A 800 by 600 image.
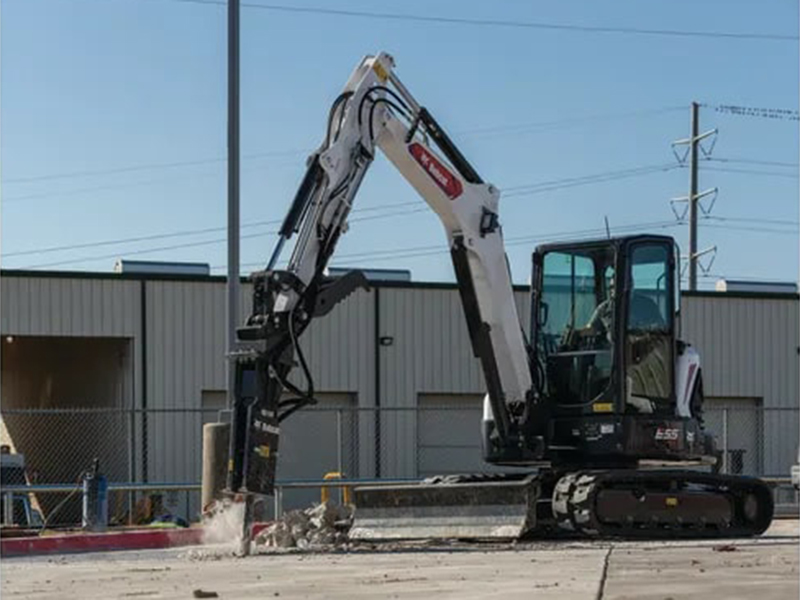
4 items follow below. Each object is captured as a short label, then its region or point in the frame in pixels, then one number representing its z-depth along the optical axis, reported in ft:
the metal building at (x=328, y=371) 109.81
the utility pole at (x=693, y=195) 189.67
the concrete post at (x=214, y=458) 71.26
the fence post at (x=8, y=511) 85.66
